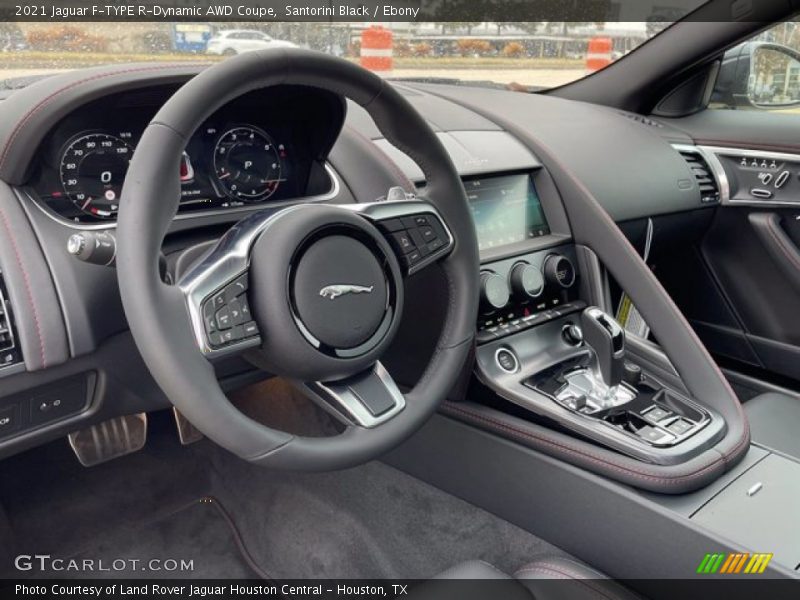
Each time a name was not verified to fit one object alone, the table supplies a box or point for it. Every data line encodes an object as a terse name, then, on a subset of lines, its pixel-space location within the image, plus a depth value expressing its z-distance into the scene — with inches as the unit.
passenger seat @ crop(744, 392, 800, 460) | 67.9
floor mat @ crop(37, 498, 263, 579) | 75.1
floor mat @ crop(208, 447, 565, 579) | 67.2
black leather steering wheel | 39.6
